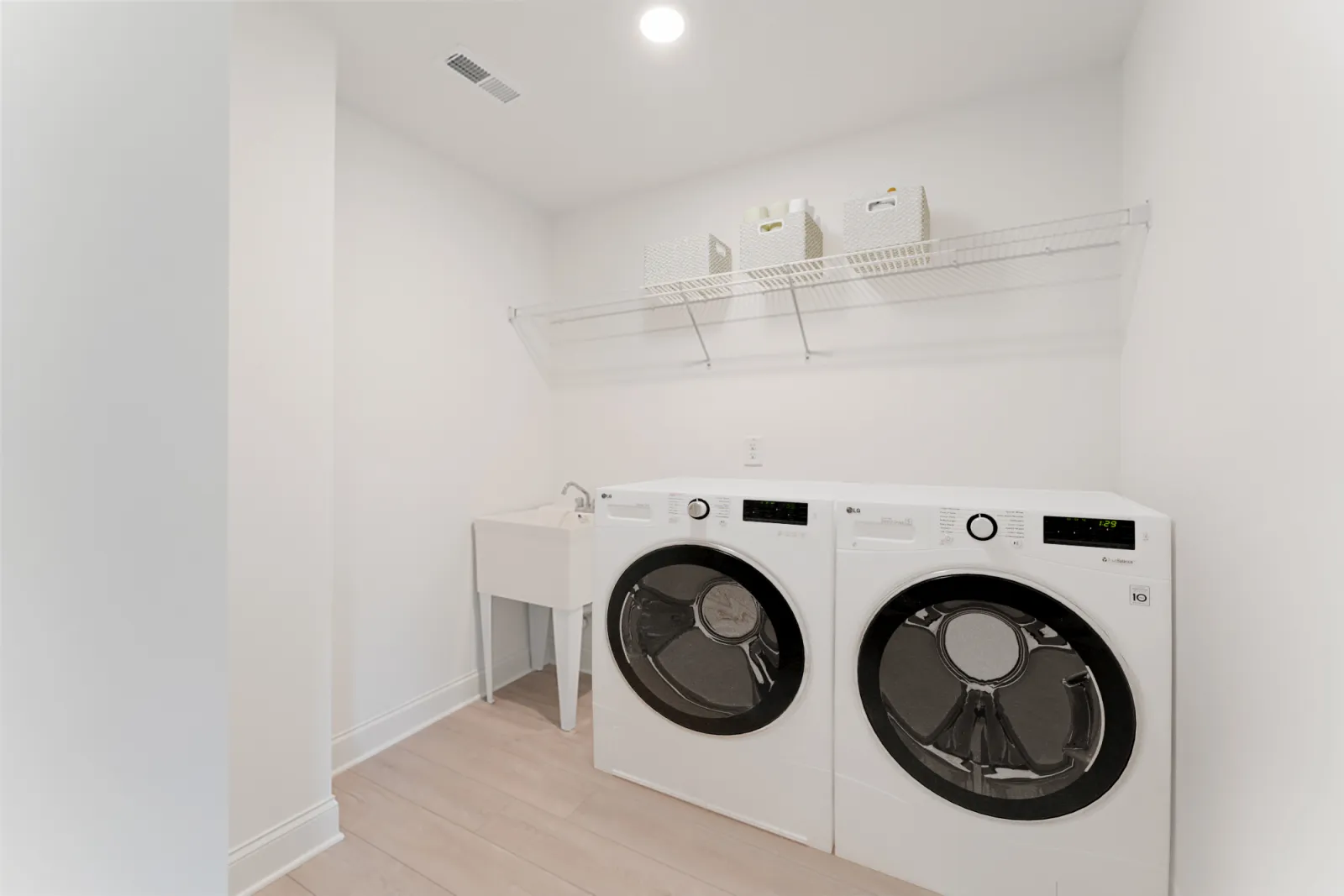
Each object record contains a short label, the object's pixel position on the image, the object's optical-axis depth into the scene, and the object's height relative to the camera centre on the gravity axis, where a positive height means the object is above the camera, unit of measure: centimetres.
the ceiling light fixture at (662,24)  149 +110
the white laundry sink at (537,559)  204 -41
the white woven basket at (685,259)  202 +66
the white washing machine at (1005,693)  117 -53
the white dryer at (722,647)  147 -54
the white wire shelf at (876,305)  173 +51
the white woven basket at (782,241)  187 +67
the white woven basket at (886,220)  169 +67
